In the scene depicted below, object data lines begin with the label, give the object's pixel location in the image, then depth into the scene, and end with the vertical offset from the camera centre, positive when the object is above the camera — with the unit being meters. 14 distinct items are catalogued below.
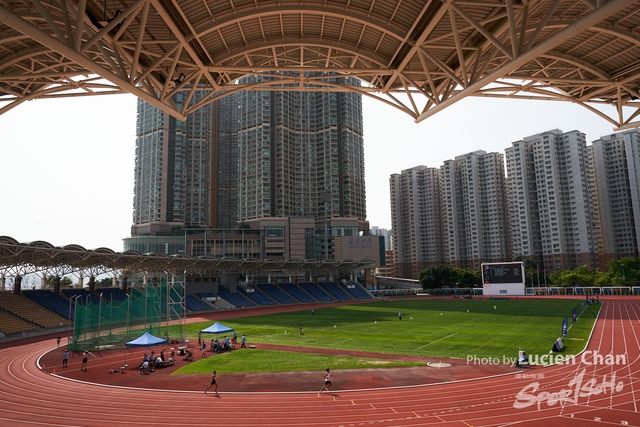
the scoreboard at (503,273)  88.06 -2.49
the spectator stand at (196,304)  70.89 -6.09
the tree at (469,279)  122.69 -4.89
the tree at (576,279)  103.88 -4.81
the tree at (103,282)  80.00 -2.10
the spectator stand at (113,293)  64.12 -3.52
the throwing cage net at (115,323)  33.99 -4.67
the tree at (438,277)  121.94 -4.26
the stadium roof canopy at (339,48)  14.38 +8.87
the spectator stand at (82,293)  58.93 -3.06
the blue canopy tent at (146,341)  31.67 -5.38
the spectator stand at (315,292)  96.25 -5.97
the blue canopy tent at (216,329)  37.84 -5.52
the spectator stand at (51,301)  52.41 -3.62
